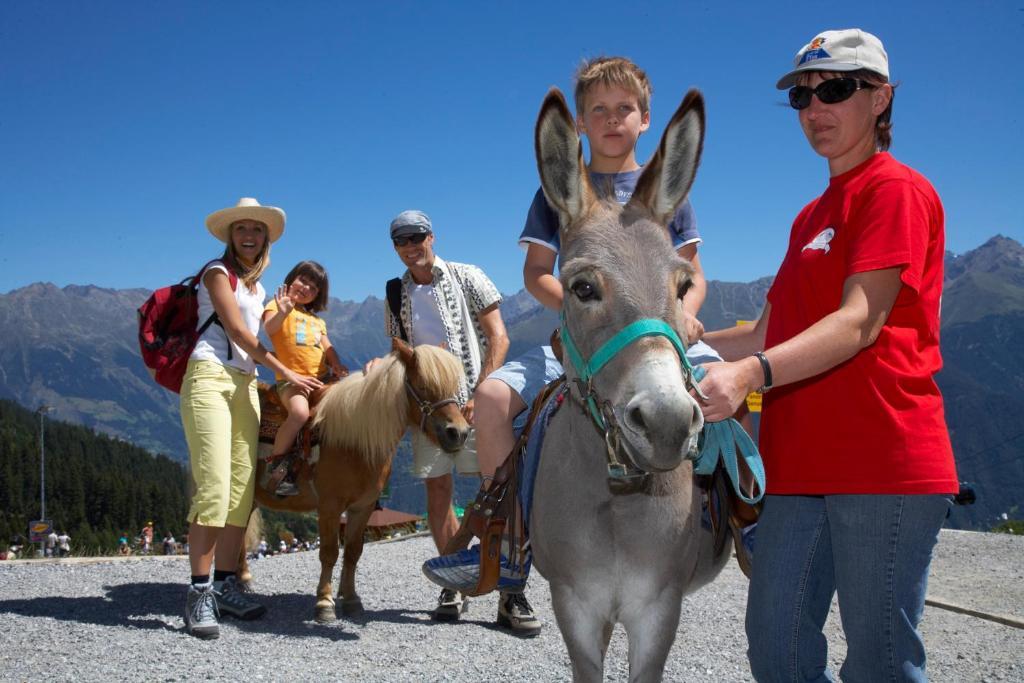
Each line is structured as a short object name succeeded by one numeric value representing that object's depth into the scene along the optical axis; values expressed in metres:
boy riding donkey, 3.26
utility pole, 12.07
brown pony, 6.67
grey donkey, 2.32
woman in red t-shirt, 2.22
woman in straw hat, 6.11
